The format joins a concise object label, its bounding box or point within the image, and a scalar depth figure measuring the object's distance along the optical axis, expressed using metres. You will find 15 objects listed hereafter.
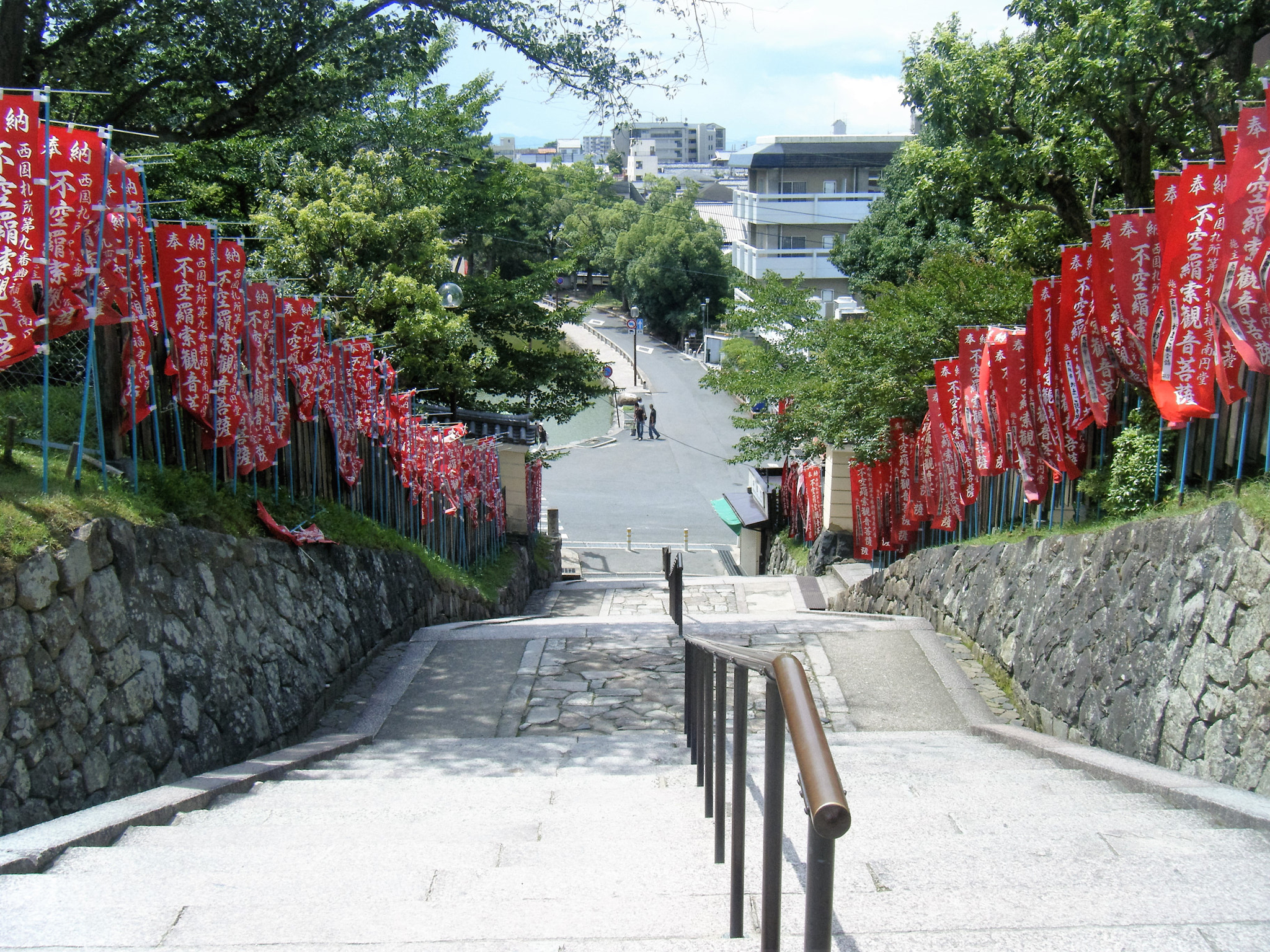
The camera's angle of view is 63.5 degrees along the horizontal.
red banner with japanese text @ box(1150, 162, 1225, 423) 6.44
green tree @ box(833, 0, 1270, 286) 9.60
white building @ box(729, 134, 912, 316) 54.69
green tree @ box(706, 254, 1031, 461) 13.89
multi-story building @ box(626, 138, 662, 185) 124.88
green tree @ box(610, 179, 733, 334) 59.28
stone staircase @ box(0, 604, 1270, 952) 3.04
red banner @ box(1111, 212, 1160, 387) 7.32
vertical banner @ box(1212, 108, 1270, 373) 5.72
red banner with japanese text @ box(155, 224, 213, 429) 7.23
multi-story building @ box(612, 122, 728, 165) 191.88
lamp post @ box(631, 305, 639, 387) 52.16
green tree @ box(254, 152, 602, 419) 16.23
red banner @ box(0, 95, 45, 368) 5.46
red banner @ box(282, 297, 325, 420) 9.29
